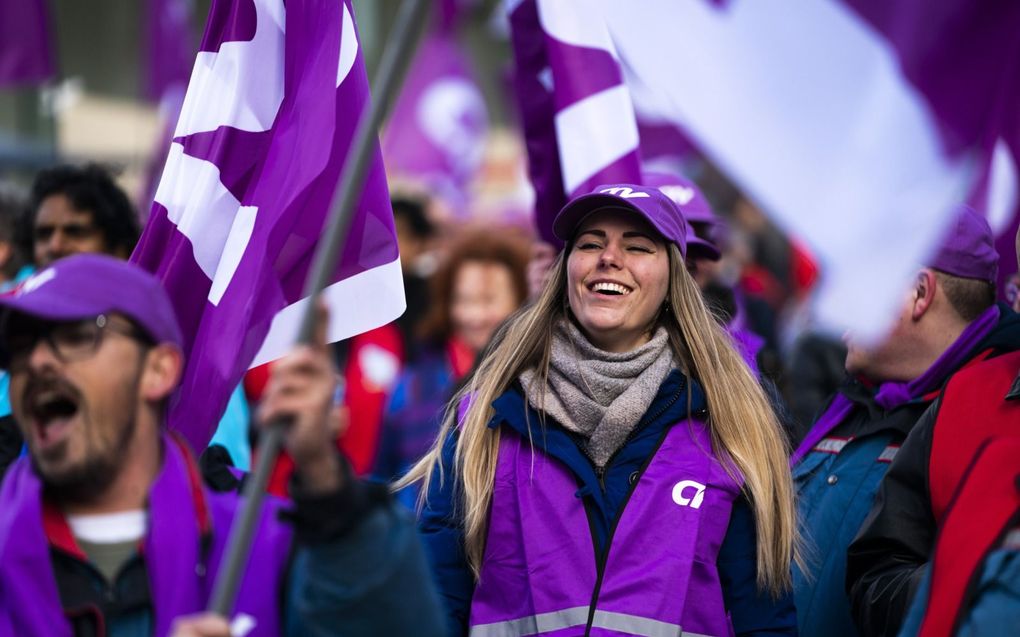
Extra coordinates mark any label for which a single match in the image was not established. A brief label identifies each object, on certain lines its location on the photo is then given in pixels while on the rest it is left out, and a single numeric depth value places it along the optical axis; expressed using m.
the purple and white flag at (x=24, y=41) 17.00
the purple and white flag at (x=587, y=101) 10.35
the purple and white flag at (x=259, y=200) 7.76
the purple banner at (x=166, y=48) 25.81
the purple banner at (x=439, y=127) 28.16
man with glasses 5.29
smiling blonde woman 7.19
